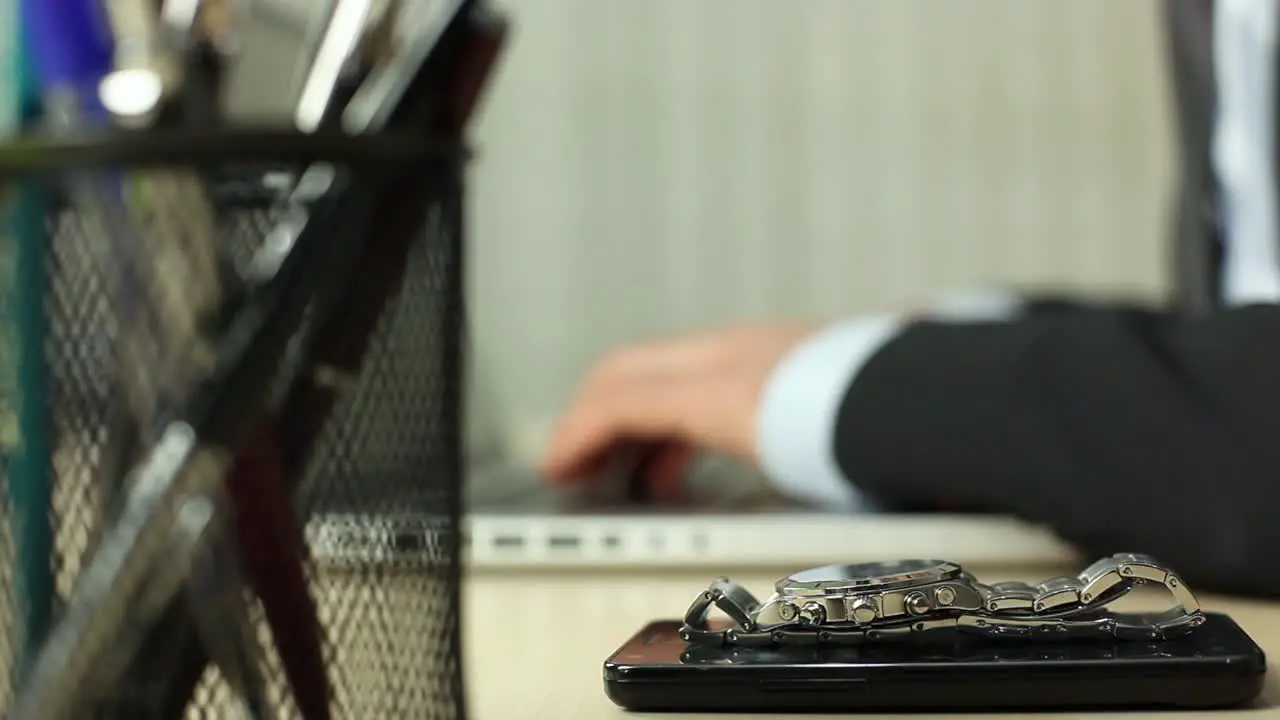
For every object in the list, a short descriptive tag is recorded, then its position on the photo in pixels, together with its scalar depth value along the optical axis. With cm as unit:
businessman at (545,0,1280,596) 77
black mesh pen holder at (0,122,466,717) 58
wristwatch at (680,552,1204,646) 67
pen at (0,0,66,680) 59
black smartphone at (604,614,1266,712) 66
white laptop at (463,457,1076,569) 82
